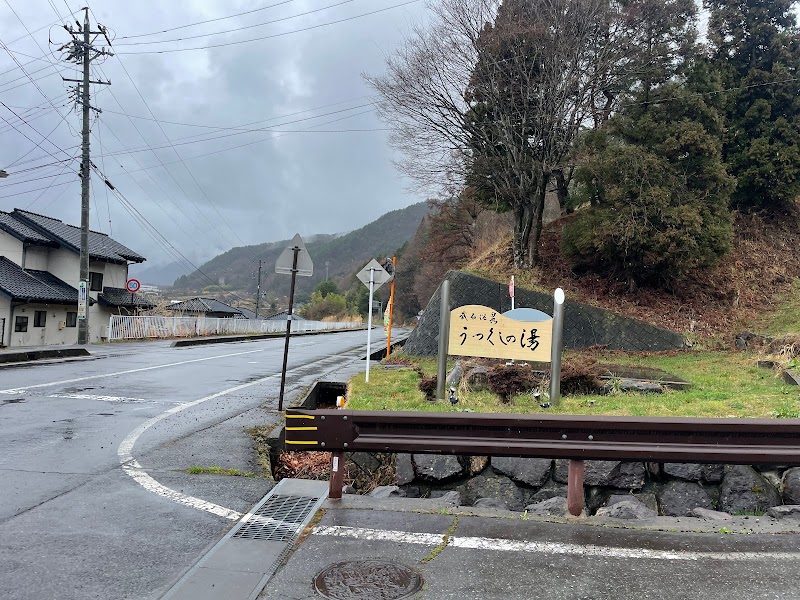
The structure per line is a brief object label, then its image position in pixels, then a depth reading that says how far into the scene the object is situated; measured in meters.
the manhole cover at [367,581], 3.17
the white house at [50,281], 32.25
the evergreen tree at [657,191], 15.96
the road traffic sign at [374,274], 12.18
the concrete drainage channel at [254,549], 3.21
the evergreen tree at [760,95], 18.88
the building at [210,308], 56.64
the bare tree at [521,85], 17.86
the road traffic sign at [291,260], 10.20
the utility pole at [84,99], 26.00
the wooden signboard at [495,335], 9.10
